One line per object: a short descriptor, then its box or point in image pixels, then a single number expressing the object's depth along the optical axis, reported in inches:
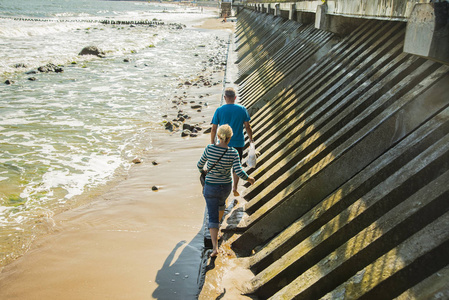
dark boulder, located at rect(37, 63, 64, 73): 937.5
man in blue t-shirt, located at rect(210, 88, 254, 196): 247.4
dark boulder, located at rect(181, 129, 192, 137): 449.1
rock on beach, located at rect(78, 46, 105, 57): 1245.8
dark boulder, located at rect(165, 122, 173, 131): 479.1
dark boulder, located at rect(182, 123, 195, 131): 463.8
